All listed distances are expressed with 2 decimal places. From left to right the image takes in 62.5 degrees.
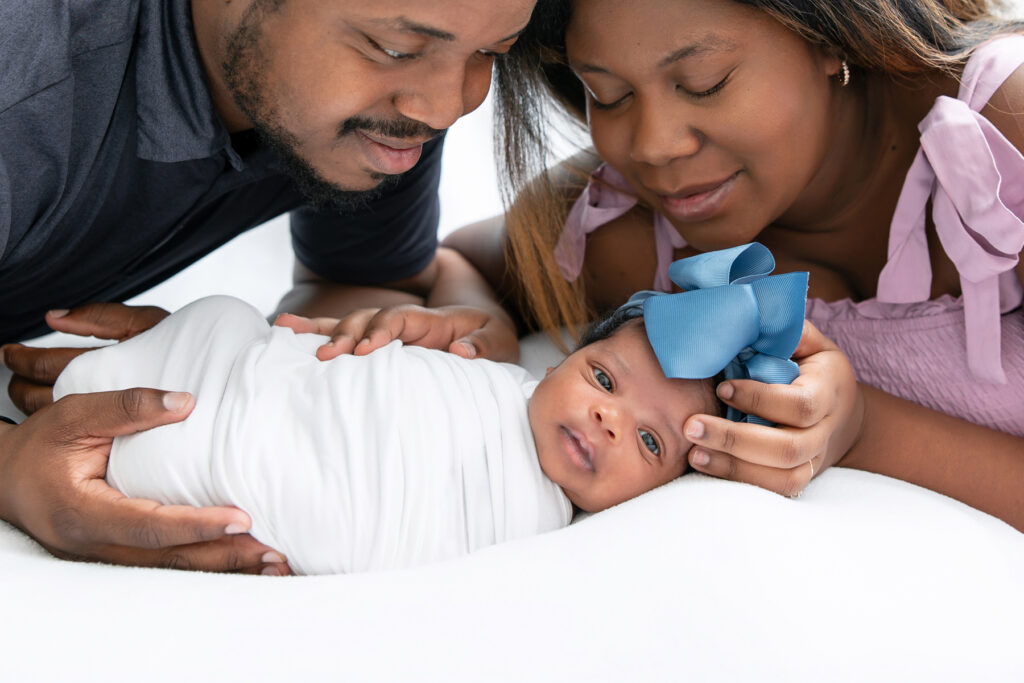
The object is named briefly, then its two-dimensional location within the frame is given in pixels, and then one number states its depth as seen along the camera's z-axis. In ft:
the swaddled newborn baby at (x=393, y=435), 3.21
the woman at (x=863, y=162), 3.92
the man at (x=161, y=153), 3.21
